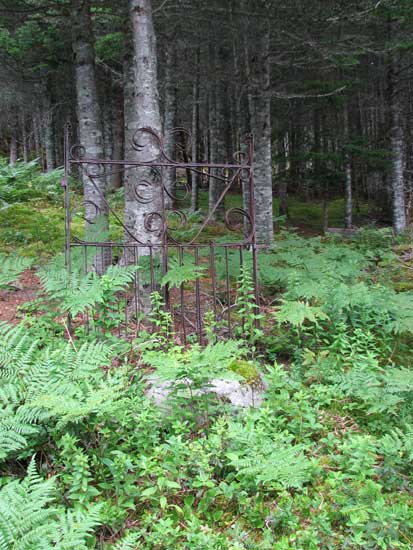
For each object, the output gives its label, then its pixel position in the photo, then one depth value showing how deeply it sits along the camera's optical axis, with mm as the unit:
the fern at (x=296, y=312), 3738
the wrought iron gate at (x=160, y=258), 4121
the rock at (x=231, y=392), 3350
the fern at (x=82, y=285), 3537
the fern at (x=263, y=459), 2480
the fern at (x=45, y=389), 2579
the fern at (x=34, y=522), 1975
